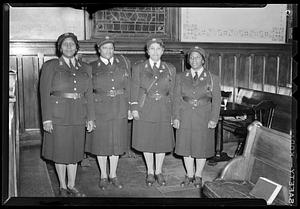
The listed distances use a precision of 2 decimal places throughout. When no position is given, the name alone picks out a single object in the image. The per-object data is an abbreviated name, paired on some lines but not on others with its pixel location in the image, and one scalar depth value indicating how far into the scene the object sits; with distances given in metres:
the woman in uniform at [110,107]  3.32
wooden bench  2.32
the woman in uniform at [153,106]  3.42
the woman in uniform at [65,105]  3.07
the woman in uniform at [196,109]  3.40
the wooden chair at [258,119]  4.14
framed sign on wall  5.03
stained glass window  4.76
